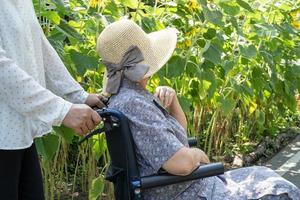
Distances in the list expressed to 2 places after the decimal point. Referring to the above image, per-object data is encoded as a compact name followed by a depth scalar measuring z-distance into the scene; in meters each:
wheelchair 2.22
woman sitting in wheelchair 2.24
